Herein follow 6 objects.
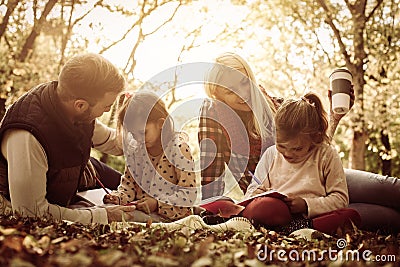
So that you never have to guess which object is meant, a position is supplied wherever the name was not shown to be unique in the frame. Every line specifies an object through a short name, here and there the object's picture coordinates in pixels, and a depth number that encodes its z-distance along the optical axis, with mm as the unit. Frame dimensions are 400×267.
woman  3697
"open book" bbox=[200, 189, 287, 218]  3125
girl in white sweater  2887
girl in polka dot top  3332
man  2787
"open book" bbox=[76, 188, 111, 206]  3696
